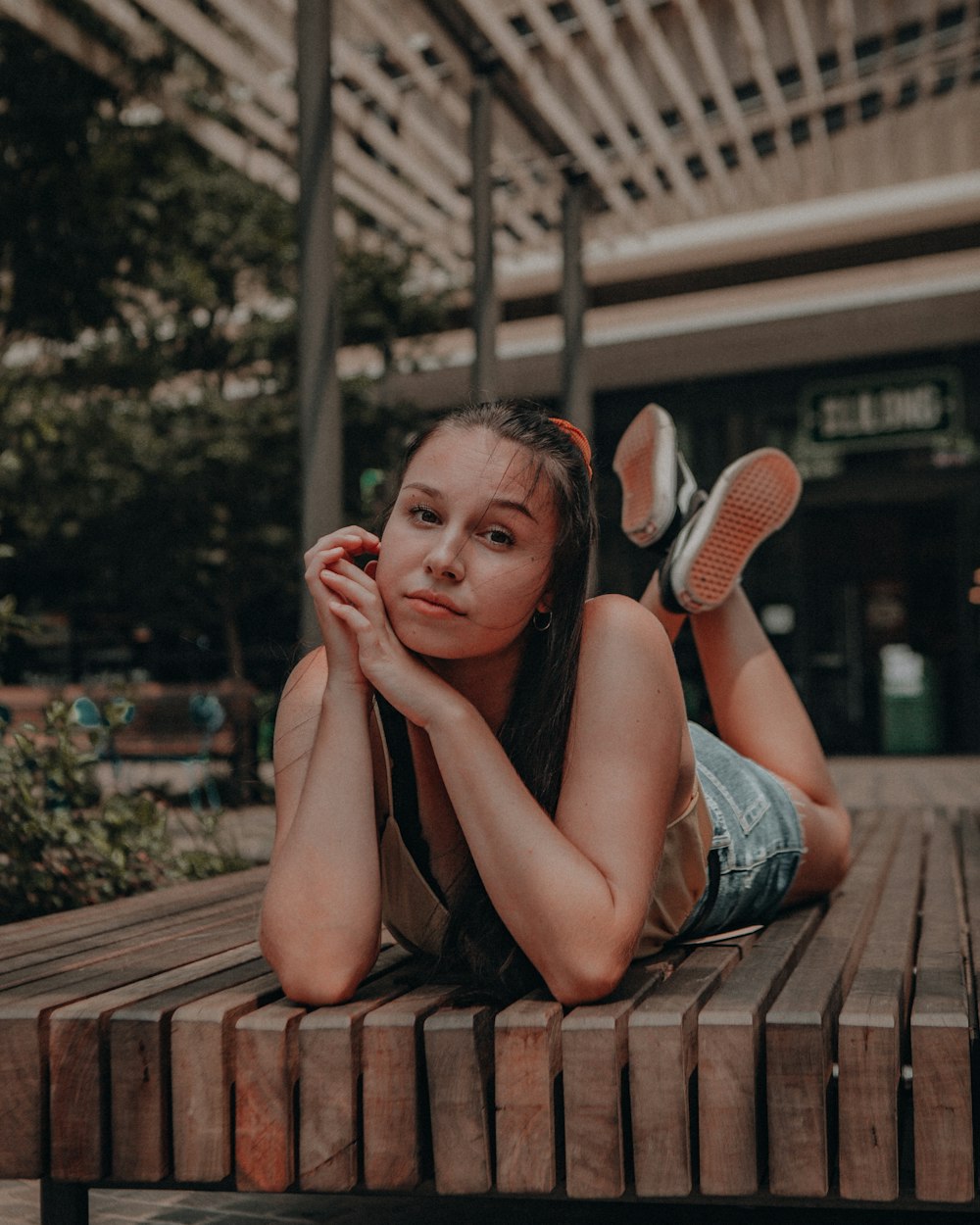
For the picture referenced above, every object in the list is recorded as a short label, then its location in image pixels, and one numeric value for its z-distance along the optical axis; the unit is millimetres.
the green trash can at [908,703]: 12758
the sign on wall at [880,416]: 12664
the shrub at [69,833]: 3814
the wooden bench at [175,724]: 9297
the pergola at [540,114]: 6305
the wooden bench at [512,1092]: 1671
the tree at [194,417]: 8180
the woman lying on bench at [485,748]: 1865
